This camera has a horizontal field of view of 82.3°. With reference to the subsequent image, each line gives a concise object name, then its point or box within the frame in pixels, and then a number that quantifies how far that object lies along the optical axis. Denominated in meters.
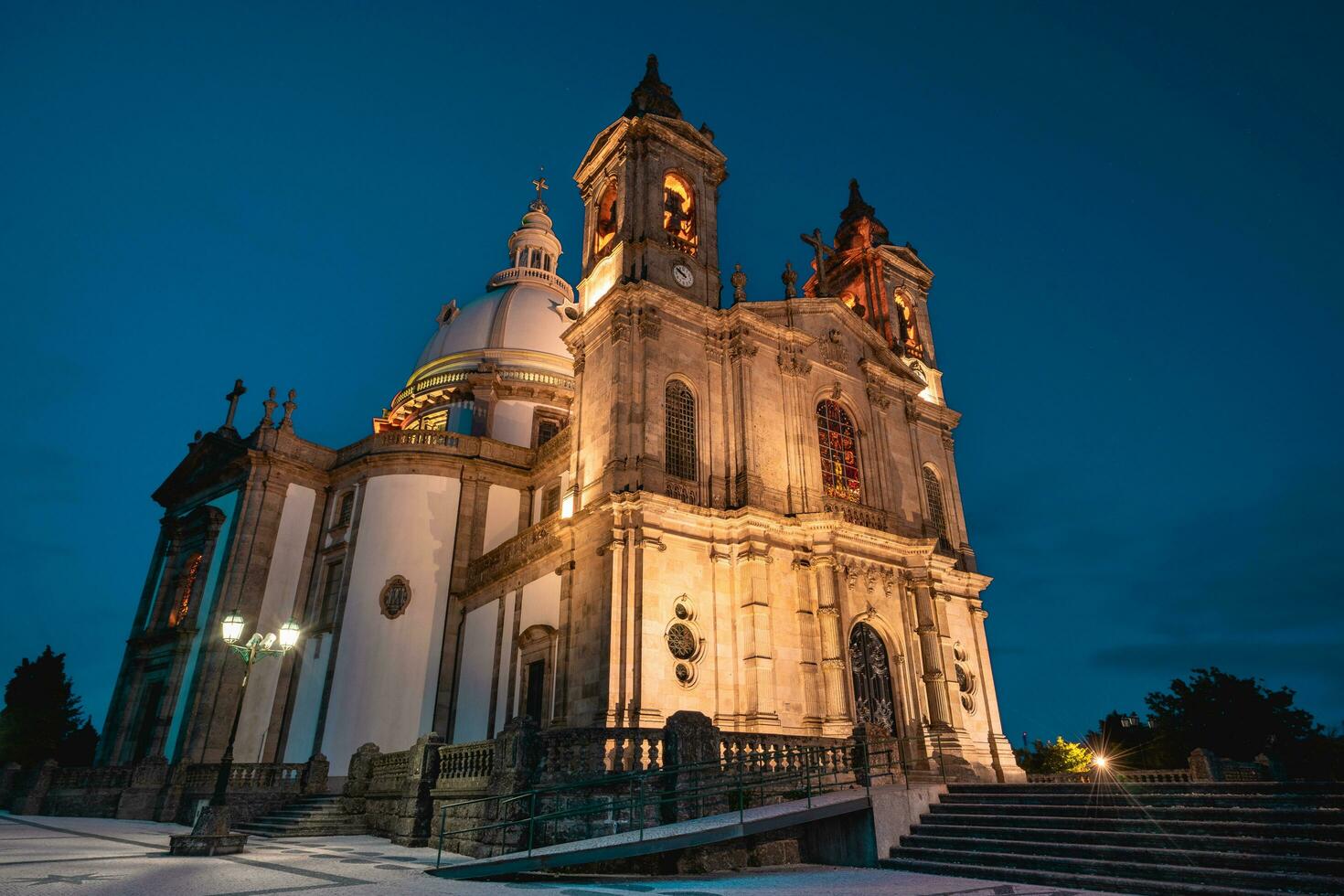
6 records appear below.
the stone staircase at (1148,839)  8.62
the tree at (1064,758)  39.91
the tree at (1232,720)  38.66
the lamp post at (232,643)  14.16
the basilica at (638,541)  19.97
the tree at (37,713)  39.53
